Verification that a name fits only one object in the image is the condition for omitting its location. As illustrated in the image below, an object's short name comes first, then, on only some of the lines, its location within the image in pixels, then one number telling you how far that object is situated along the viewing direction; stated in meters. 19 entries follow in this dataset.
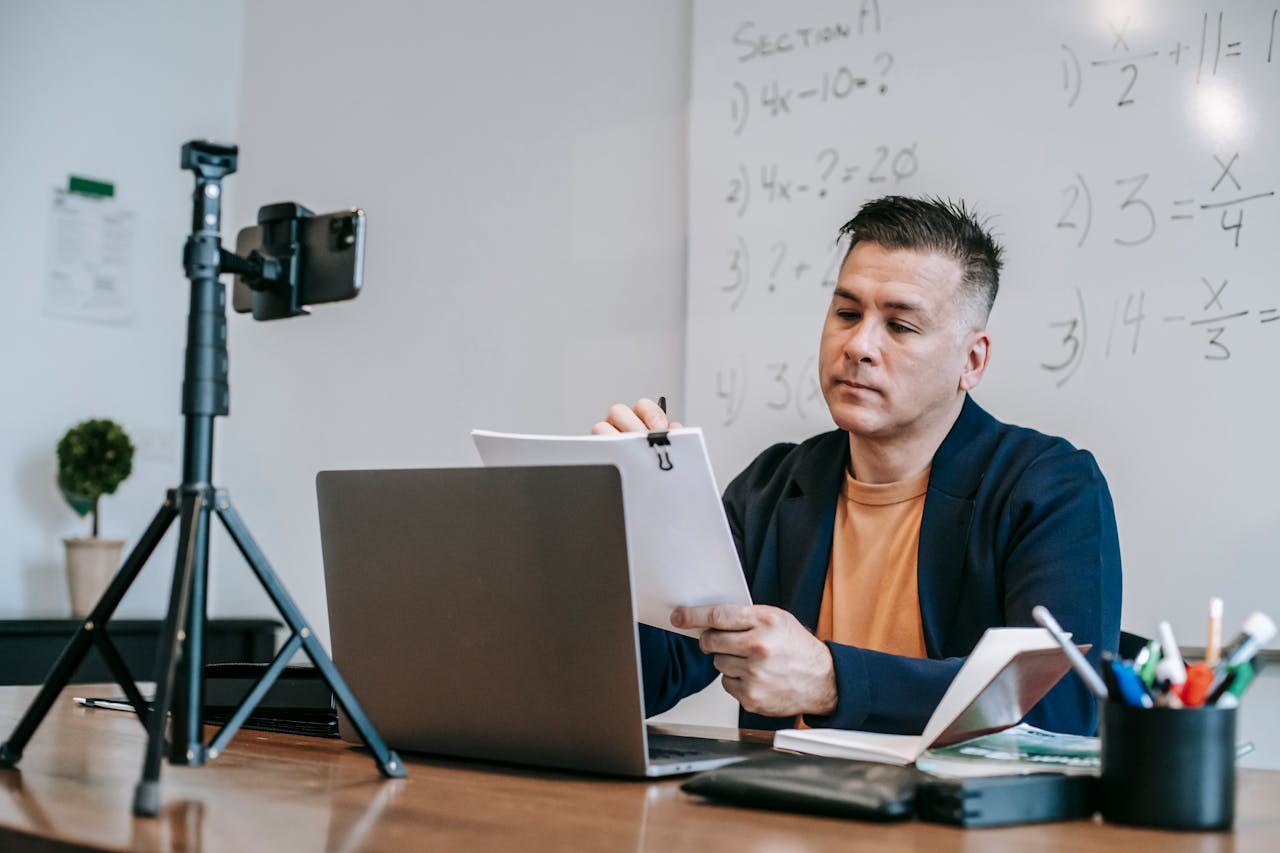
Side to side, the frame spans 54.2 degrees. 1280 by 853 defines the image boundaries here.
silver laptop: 0.90
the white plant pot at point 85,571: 2.81
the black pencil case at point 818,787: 0.76
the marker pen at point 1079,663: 0.81
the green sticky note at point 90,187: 3.05
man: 1.41
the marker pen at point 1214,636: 0.82
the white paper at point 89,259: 3.02
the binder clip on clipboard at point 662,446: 0.95
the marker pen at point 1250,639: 0.79
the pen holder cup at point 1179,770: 0.76
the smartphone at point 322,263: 0.88
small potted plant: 2.82
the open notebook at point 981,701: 0.90
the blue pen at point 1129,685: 0.79
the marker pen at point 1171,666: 0.81
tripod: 0.80
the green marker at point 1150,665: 0.84
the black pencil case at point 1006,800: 0.75
